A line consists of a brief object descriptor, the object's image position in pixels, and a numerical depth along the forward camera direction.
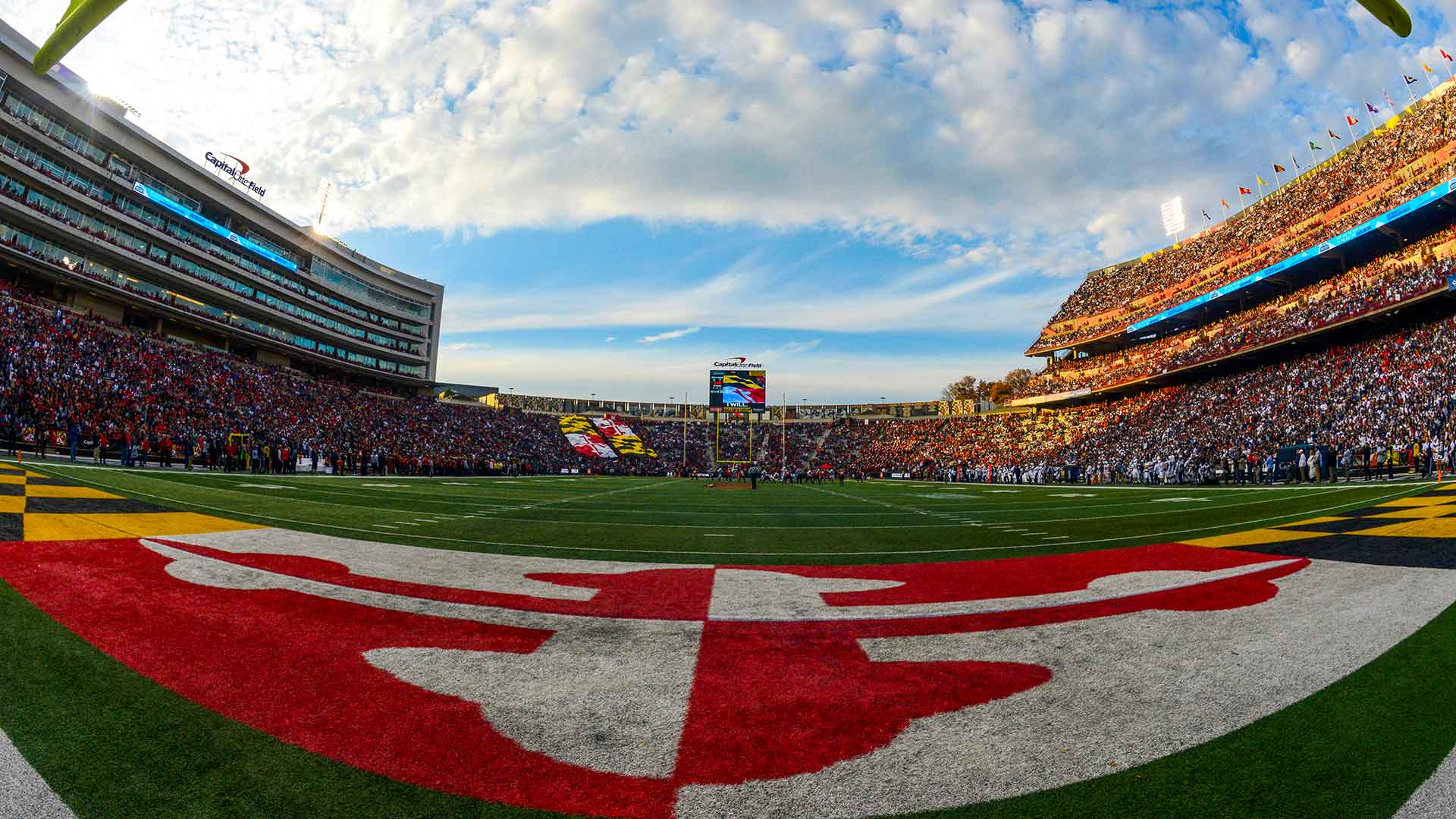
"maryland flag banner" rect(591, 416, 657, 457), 71.06
